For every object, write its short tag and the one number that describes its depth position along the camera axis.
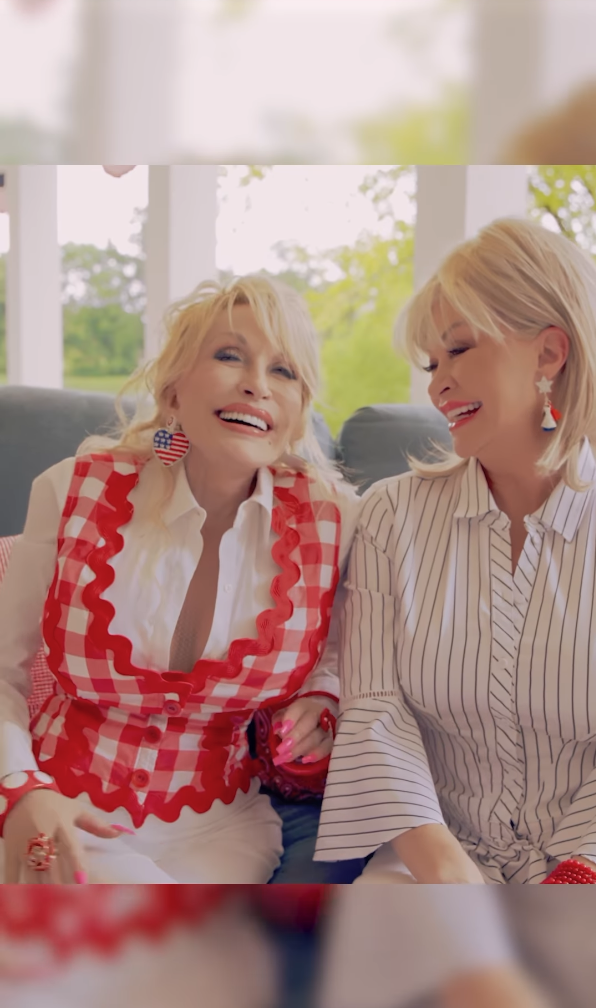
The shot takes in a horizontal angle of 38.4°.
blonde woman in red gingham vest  0.95
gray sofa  1.02
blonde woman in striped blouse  0.93
